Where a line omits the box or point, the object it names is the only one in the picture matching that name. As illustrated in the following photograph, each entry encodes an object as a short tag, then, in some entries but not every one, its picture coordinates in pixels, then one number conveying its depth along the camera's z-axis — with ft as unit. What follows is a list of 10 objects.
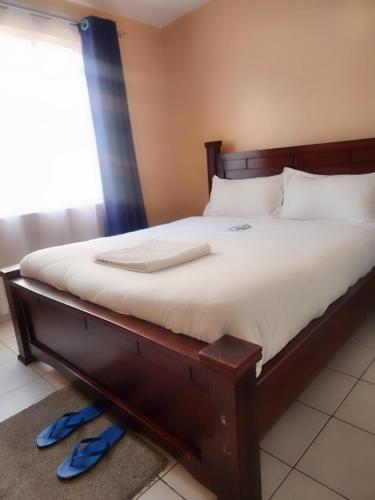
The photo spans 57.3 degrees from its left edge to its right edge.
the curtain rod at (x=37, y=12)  7.99
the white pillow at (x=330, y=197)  7.07
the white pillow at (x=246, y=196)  8.72
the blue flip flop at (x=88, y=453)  3.99
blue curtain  9.36
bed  3.08
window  8.19
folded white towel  4.78
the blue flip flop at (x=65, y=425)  4.50
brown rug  3.78
